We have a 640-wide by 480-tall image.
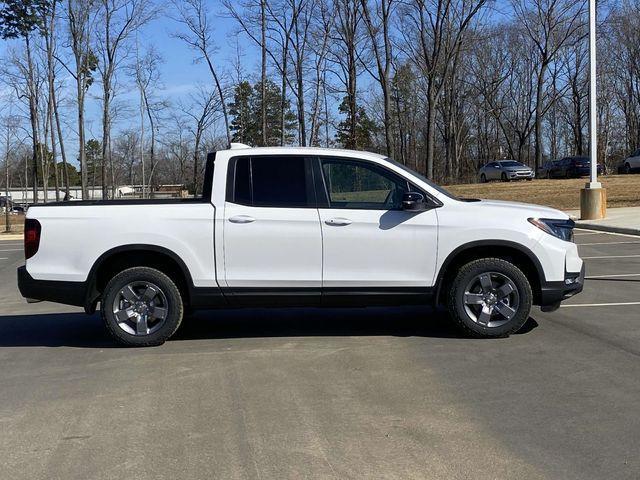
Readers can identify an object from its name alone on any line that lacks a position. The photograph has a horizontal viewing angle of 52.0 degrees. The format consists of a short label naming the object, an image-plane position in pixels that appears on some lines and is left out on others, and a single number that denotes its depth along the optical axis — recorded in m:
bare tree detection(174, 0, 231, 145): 40.47
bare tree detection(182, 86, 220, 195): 48.38
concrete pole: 19.06
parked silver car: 39.53
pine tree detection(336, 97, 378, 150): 60.51
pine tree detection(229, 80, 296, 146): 64.44
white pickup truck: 6.49
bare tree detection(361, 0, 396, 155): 37.12
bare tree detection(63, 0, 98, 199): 34.41
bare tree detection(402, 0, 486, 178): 37.22
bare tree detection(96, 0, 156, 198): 35.84
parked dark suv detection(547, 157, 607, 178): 40.47
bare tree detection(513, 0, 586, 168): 49.91
